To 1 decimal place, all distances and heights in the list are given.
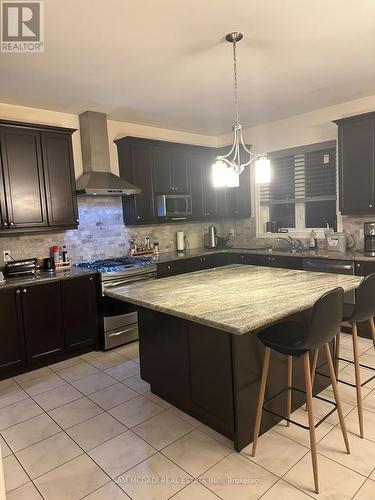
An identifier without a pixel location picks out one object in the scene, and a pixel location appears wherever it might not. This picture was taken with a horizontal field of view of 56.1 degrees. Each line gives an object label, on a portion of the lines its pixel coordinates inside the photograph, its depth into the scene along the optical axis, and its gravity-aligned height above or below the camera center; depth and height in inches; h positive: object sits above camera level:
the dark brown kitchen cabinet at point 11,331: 128.5 -36.9
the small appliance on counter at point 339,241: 171.6 -13.9
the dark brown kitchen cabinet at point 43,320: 134.5 -35.6
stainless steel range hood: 164.9 +33.3
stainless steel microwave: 192.1 +9.1
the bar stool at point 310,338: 72.2 -27.9
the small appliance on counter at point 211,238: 222.2 -11.3
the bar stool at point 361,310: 86.0 -24.5
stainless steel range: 153.7 -34.5
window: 189.3 +14.6
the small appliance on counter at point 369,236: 164.1 -11.9
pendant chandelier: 102.7 +14.8
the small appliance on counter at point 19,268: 142.2 -15.1
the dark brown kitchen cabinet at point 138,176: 181.9 +25.4
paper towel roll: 213.2 -11.6
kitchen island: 81.2 -31.2
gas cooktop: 154.9 -17.8
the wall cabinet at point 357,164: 156.9 +21.9
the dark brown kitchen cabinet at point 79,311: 144.6 -35.0
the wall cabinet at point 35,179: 140.0 +21.2
